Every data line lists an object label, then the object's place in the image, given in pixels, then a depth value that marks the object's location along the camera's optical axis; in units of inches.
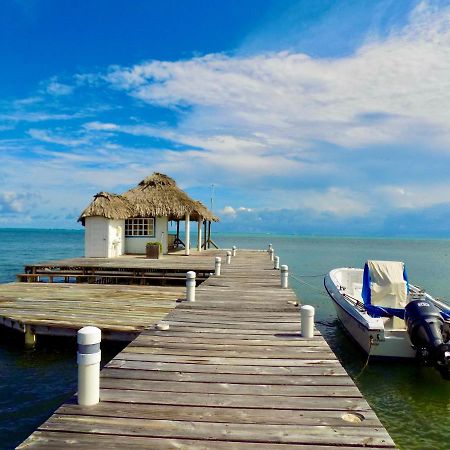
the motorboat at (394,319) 317.4
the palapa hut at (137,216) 772.0
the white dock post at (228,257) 716.4
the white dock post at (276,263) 643.0
